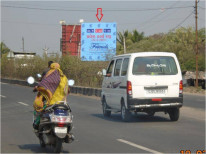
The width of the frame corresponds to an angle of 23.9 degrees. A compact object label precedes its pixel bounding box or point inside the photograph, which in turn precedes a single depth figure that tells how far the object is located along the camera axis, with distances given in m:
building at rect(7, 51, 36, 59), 56.79
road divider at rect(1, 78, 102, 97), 30.69
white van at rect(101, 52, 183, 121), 14.53
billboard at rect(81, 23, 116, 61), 52.56
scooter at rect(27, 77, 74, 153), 8.21
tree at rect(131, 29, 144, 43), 98.19
